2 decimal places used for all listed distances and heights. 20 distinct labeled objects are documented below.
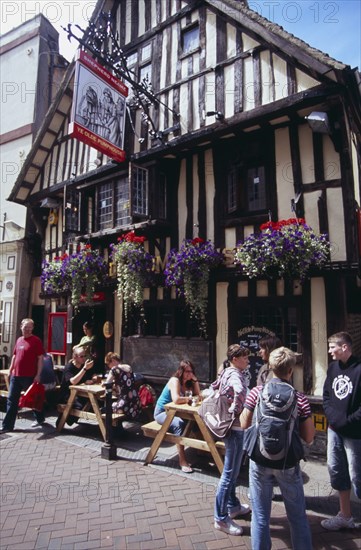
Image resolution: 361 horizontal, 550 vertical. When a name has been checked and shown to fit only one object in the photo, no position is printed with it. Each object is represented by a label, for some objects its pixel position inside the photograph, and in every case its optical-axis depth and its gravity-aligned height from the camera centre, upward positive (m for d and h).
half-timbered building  5.80 +2.77
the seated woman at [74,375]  6.66 -0.99
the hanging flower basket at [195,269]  6.44 +0.89
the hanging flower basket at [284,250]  5.41 +1.03
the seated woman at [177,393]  5.16 -1.04
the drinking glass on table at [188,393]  5.39 -1.07
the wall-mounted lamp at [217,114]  6.49 +3.61
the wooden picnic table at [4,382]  7.71 -1.37
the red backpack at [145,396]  6.34 -1.30
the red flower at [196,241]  6.65 +1.42
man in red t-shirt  6.73 -0.88
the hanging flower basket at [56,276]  8.35 +1.02
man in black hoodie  3.63 -1.04
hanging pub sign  6.81 +4.17
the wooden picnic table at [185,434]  4.62 -1.54
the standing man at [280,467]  2.86 -1.15
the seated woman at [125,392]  5.98 -1.17
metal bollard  5.38 -1.62
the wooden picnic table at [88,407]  5.86 -1.48
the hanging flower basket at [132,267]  7.08 +1.03
